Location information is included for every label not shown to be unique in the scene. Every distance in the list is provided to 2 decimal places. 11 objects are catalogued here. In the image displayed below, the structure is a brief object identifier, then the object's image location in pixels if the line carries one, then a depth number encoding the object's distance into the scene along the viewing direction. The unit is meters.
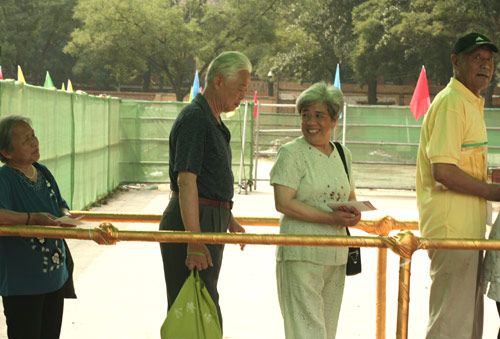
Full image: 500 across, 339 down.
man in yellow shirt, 3.50
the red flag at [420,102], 17.21
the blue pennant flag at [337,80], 18.78
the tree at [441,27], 30.55
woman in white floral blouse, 3.50
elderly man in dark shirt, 3.47
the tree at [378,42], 37.56
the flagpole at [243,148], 16.98
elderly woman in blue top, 3.50
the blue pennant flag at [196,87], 18.62
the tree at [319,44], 44.06
